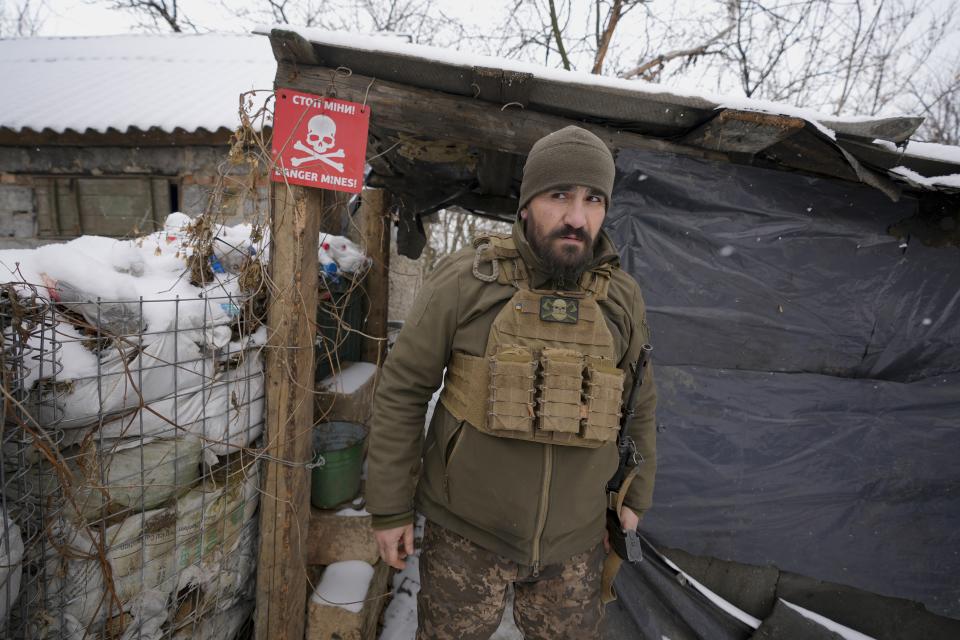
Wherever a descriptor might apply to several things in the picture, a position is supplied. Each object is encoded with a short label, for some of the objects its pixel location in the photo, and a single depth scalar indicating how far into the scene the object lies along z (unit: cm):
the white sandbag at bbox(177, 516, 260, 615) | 189
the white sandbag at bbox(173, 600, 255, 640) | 187
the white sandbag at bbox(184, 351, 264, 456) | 185
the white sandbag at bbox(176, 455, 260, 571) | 180
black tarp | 230
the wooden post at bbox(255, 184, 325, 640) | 197
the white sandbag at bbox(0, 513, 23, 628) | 129
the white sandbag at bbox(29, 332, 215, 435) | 143
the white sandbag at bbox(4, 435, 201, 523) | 146
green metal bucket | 242
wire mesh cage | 138
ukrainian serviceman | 142
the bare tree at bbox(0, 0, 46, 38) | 1845
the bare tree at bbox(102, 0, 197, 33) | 1352
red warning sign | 186
